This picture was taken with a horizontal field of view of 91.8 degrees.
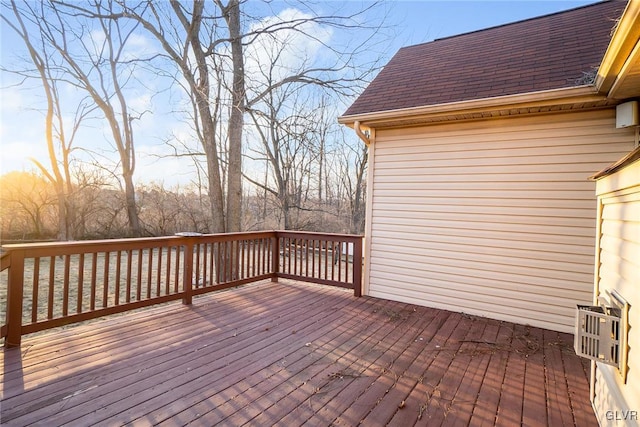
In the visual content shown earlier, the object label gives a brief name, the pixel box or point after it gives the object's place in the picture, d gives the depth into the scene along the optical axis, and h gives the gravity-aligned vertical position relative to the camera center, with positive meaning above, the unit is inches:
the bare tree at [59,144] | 373.1 +80.7
